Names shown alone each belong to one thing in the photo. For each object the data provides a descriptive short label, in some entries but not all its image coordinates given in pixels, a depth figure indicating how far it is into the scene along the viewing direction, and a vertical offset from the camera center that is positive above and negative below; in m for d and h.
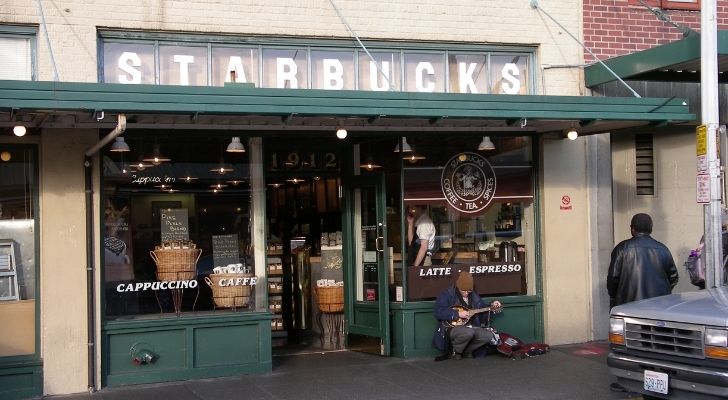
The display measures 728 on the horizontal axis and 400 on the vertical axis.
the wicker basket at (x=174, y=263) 9.53 -0.59
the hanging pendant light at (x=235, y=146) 9.41 +0.75
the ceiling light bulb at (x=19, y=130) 7.94 +0.83
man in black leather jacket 8.81 -0.69
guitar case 10.22 -1.79
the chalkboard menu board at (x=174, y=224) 9.62 -0.13
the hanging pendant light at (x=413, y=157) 10.54 +0.65
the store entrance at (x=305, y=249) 10.93 -0.56
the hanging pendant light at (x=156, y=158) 9.55 +0.64
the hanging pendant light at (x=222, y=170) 9.86 +0.50
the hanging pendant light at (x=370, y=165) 10.74 +0.58
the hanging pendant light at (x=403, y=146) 10.44 +0.79
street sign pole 8.73 +0.73
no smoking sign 11.11 +0.02
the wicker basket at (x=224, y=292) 9.72 -0.95
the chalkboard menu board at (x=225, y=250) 9.84 -0.46
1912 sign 10.62 +0.65
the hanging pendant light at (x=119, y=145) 8.95 +0.75
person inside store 10.64 -0.36
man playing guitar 10.07 -1.42
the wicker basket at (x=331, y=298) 11.20 -1.20
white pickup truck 6.50 -1.20
